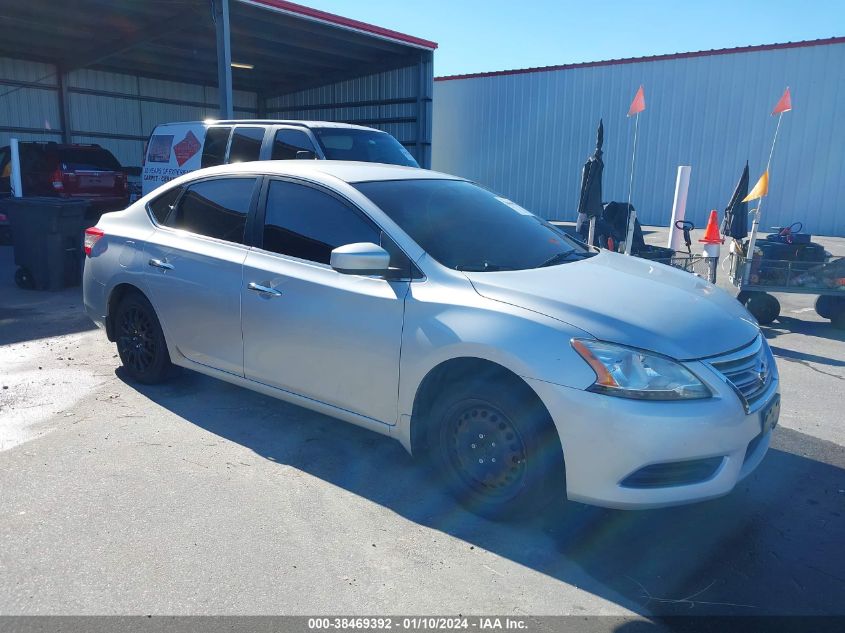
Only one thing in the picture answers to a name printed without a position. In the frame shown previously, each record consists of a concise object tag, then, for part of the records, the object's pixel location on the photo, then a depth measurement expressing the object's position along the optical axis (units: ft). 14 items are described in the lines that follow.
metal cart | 23.04
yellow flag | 26.76
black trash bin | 28.14
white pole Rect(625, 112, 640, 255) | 26.21
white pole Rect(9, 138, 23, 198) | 34.86
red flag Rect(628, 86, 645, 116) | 34.58
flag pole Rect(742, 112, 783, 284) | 23.89
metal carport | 49.57
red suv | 44.11
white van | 29.12
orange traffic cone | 27.48
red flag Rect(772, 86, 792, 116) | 29.04
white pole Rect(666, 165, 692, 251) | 38.18
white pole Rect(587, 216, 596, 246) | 28.19
